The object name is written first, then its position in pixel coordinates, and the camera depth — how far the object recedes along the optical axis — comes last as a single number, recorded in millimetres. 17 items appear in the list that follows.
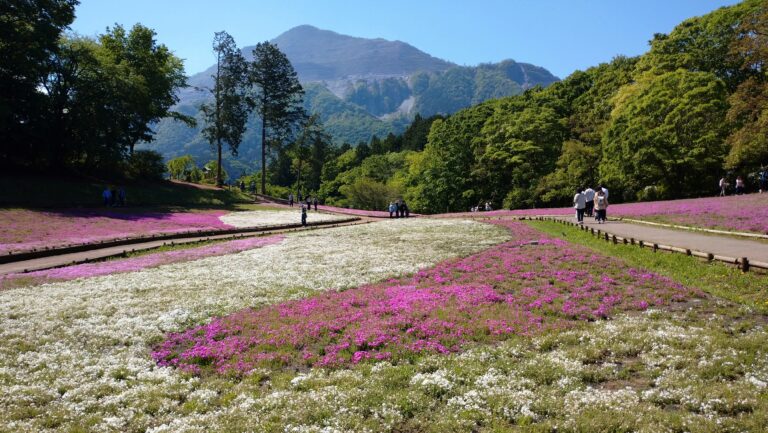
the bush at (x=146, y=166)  66312
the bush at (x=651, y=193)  57562
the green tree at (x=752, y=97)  31812
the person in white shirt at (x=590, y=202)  38469
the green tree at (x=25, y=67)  49812
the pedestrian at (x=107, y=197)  48312
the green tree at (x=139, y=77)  60122
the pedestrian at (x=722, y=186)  47312
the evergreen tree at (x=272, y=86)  84625
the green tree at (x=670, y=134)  50969
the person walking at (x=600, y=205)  33109
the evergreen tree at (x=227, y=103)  77875
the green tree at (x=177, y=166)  100700
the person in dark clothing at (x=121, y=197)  50250
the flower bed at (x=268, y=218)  47125
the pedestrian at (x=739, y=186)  47356
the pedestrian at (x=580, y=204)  32938
